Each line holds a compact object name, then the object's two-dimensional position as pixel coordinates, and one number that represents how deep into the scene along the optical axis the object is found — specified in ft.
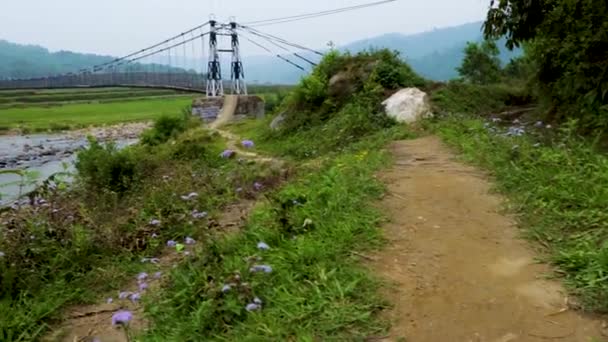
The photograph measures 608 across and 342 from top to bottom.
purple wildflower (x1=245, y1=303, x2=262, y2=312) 8.77
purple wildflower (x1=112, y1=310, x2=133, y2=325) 8.00
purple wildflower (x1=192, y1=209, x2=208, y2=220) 15.78
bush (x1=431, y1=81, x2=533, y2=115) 34.63
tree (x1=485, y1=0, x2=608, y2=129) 22.40
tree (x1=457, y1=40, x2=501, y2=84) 75.15
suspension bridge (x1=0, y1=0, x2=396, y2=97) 92.43
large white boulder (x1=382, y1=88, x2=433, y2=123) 31.63
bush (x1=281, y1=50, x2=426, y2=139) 35.55
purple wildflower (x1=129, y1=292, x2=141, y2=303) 9.73
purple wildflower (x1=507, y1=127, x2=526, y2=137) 22.56
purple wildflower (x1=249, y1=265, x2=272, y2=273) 9.68
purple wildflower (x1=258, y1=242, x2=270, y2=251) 10.74
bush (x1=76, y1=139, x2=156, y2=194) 29.21
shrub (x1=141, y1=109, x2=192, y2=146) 51.36
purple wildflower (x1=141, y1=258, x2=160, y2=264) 13.39
